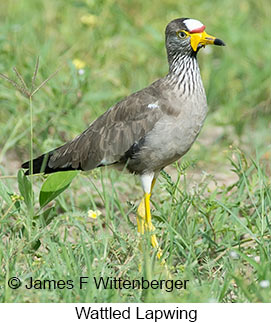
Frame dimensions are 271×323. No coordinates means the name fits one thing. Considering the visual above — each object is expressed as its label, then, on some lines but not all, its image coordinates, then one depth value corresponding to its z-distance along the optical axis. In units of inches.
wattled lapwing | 360.8
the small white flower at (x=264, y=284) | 278.3
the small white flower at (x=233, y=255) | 313.0
